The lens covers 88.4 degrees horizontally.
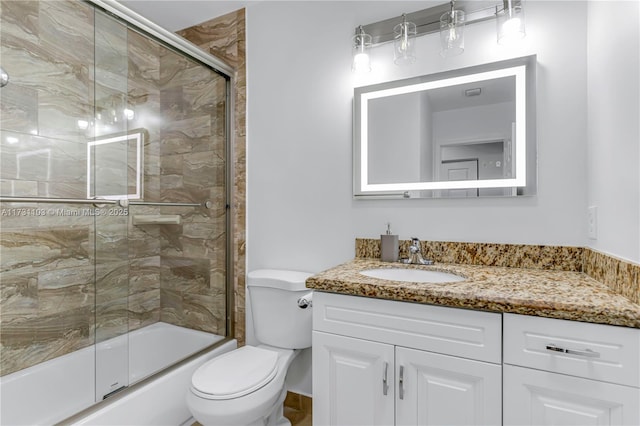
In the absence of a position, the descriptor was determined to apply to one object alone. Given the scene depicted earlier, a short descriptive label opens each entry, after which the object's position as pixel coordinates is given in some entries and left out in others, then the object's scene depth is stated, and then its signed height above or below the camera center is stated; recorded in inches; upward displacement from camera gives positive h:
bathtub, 58.4 -33.1
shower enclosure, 60.5 +4.6
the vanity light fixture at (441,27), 54.4 +34.5
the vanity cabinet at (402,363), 39.4 -19.7
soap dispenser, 62.4 -6.6
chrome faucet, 60.4 -7.6
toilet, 50.4 -27.5
